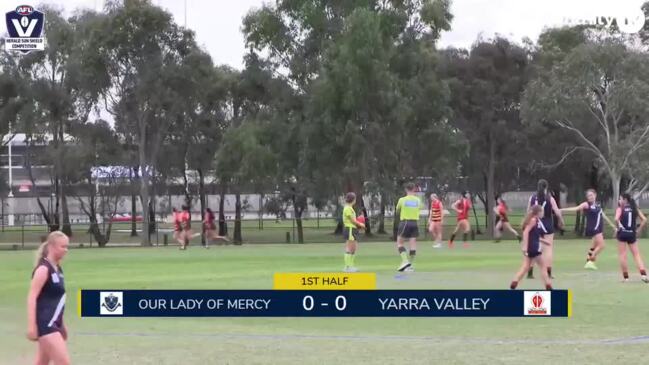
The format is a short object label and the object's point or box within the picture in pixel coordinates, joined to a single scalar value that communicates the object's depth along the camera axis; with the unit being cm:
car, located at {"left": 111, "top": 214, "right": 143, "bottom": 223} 10349
